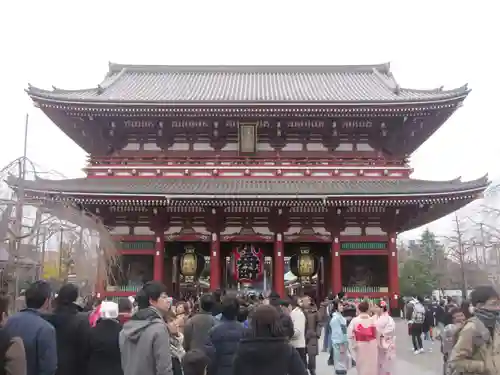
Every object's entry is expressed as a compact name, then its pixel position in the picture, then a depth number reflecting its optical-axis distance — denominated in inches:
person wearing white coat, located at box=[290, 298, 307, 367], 380.8
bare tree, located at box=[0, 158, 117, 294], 555.8
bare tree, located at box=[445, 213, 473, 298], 1392.0
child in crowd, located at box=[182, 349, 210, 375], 170.9
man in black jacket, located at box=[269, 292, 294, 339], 309.3
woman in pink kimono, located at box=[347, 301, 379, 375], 356.2
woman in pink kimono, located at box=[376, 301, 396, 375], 378.0
